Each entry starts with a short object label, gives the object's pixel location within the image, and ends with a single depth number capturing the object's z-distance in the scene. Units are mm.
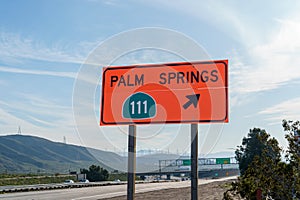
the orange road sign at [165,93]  6520
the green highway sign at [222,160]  133625
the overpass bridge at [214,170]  134625
